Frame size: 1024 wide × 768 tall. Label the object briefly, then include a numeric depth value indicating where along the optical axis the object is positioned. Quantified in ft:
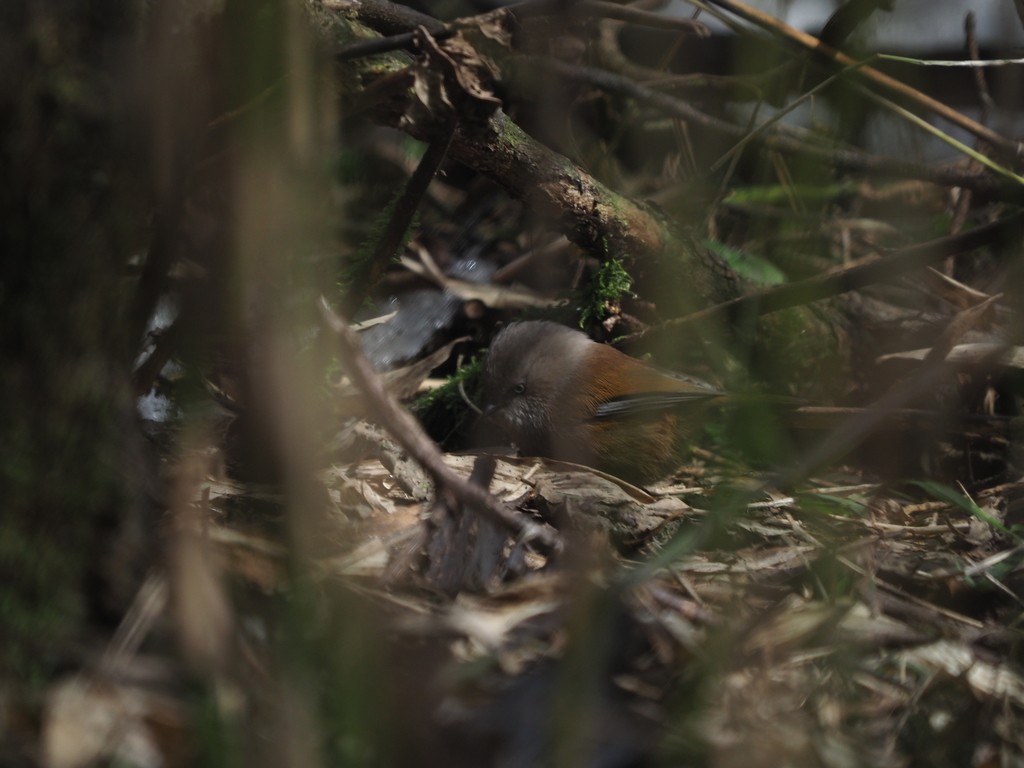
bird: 27.71
